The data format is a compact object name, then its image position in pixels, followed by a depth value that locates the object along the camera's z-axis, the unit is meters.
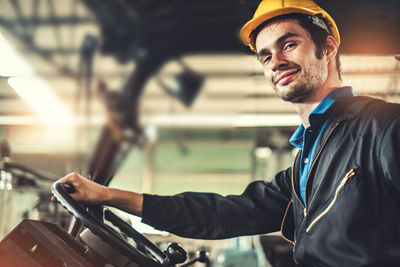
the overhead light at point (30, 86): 3.59
